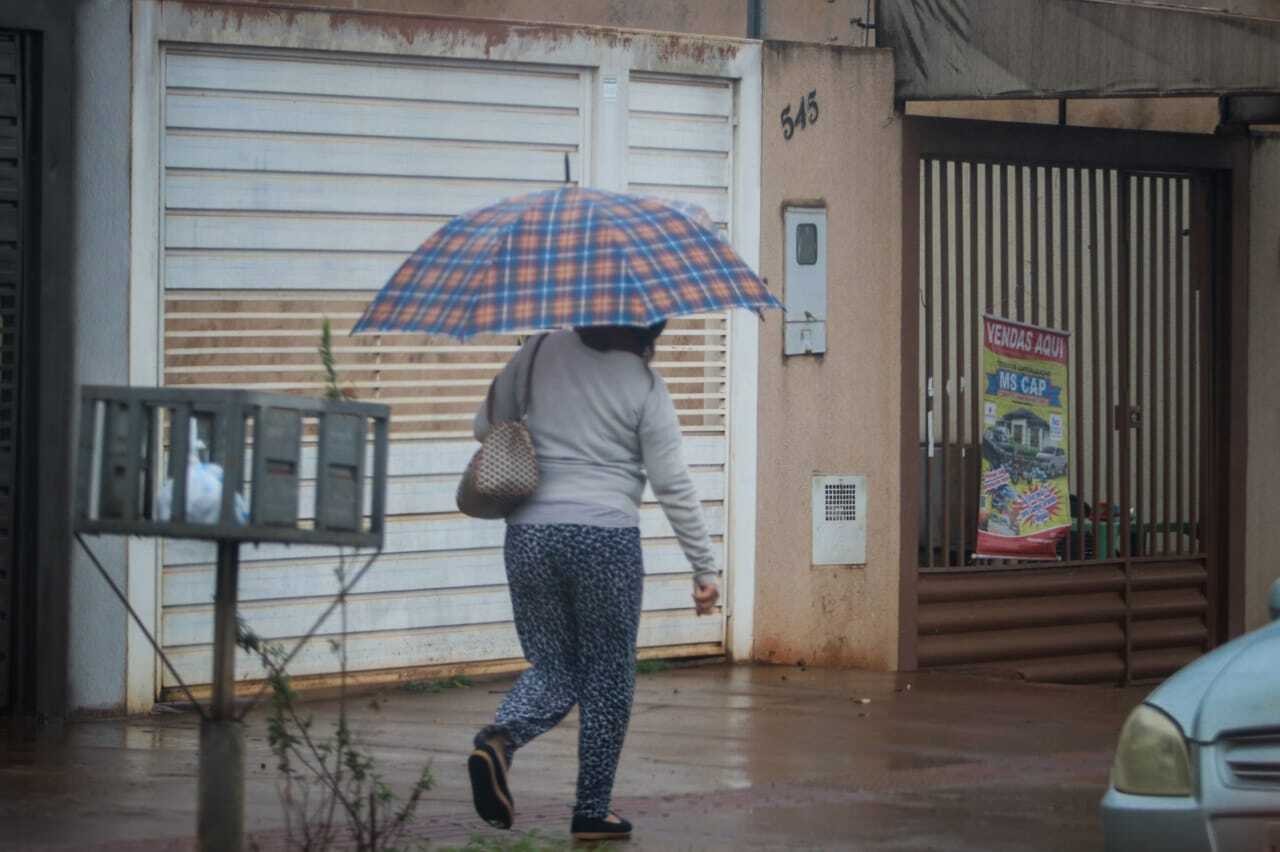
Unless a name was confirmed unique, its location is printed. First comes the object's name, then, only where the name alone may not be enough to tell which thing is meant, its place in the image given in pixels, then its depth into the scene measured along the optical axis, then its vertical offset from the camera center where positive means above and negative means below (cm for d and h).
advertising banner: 2111 +7
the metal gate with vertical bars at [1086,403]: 2072 +31
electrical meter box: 1945 +87
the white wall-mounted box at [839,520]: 1966 -33
